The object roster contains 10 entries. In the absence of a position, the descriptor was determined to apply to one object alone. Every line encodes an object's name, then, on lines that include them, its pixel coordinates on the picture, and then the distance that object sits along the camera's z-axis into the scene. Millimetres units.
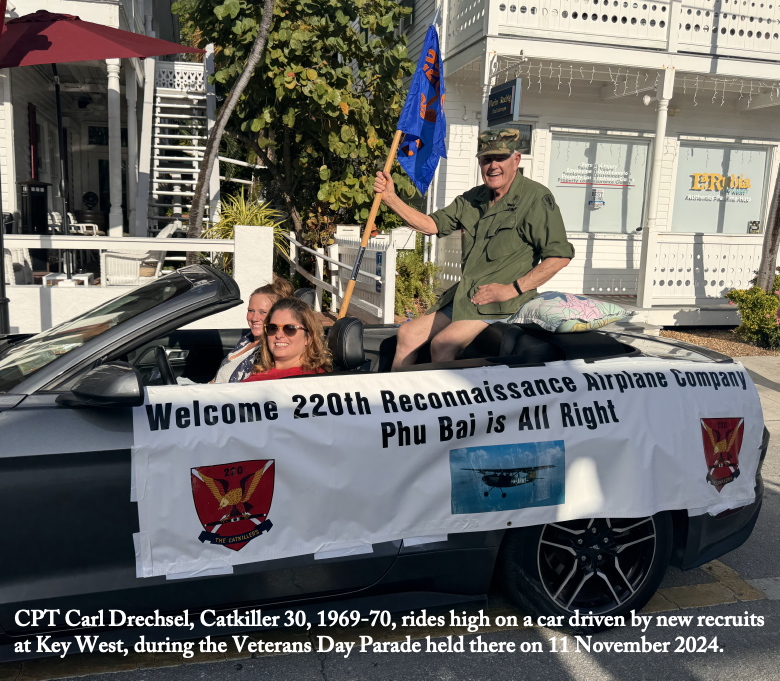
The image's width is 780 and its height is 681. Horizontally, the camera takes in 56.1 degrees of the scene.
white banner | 2406
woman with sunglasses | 3064
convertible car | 2293
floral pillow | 3184
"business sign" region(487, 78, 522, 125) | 9000
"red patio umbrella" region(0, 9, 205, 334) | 6125
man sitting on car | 3715
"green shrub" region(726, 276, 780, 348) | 9523
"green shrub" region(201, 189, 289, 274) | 9477
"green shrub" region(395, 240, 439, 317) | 10789
